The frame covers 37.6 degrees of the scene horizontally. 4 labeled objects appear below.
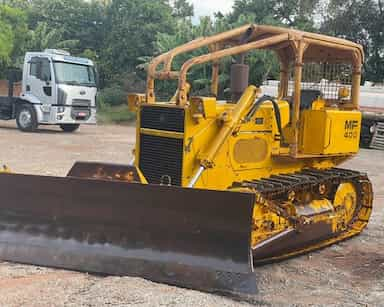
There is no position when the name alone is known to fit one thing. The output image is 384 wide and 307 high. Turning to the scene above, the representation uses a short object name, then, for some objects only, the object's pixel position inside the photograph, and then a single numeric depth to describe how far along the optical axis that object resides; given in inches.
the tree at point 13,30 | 1142.3
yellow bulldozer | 198.4
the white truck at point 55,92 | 727.1
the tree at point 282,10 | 1203.2
